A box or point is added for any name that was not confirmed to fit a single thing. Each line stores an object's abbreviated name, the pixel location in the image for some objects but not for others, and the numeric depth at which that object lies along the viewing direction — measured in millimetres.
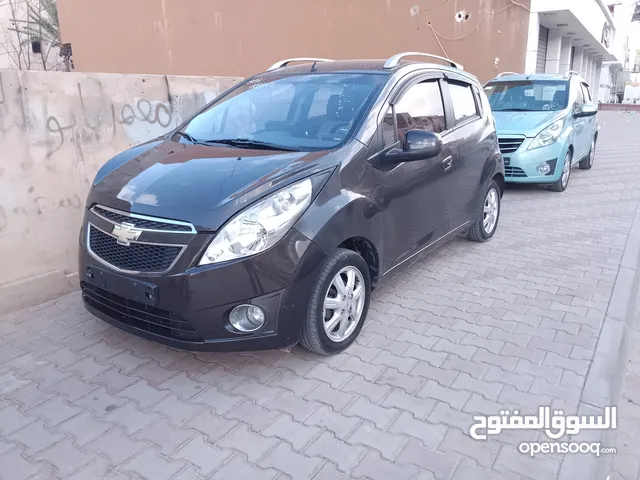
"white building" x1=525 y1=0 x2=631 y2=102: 14117
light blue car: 7812
